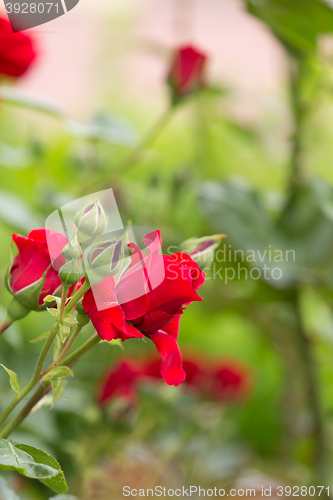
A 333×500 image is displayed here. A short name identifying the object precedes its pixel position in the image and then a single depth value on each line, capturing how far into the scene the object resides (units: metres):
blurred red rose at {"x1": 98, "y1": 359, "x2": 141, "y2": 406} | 1.11
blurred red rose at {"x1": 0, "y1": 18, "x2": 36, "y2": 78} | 1.14
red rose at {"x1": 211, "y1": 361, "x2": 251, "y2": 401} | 1.46
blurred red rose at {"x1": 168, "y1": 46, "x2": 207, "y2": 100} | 1.31
